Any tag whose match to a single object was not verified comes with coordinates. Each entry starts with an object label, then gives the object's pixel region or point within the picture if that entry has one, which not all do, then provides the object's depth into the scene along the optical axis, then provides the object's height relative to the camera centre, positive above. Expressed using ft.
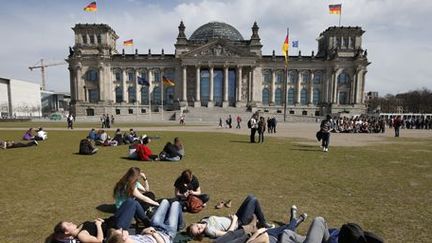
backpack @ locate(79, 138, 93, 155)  47.80 -7.21
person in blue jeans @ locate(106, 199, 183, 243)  15.15 -7.50
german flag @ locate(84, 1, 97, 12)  216.13 +77.44
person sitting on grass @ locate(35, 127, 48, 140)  67.51 -7.49
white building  372.58 +10.11
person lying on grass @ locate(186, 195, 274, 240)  17.72 -7.74
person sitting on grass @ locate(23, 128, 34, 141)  66.13 -7.58
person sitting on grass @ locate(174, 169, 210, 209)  23.57 -7.15
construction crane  650.67 +91.13
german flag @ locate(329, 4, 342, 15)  203.41 +72.62
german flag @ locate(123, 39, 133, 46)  234.79 +54.21
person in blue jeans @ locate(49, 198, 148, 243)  14.30 -7.01
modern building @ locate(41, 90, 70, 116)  510.99 +8.71
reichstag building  260.42 +27.09
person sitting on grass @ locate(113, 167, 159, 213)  20.07 -6.00
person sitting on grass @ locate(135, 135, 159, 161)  42.99 -7.48
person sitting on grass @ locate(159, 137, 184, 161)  42.86 -7.25
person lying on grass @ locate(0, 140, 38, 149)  55.72 -8.10
